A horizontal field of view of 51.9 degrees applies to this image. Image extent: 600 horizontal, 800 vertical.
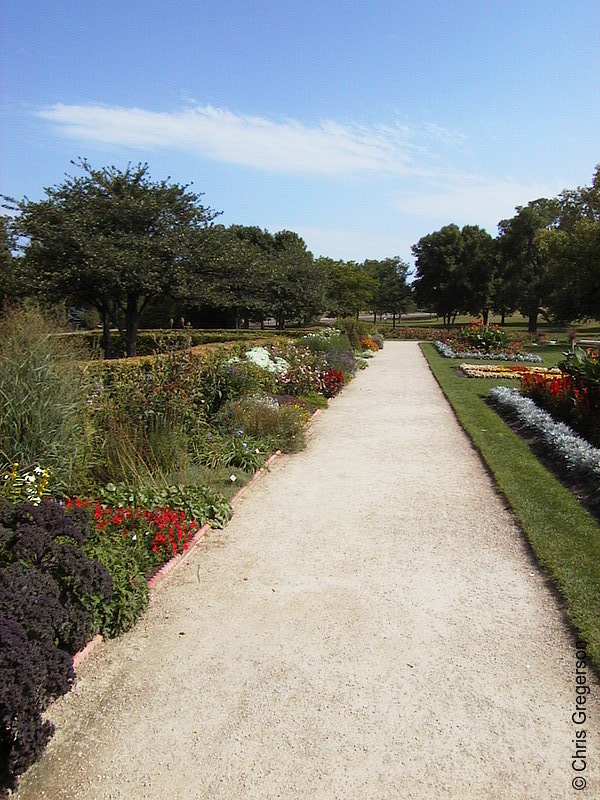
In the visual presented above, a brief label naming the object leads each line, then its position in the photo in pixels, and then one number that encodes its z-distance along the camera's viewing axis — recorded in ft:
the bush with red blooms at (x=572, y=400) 27.02
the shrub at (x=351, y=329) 77.87
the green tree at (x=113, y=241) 55.77
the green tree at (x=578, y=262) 101.14
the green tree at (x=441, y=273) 157.48
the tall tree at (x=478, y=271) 153.38
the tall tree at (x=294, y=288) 103.71
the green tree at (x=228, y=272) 64.64
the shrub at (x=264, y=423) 24.68
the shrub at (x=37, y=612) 7.57
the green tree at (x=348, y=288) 149.89
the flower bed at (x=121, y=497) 8.32
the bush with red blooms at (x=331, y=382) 39.48
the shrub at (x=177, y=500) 16.17
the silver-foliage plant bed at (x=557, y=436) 20.22
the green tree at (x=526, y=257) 145.86
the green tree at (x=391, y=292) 189.57
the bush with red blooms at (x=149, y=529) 13.43
